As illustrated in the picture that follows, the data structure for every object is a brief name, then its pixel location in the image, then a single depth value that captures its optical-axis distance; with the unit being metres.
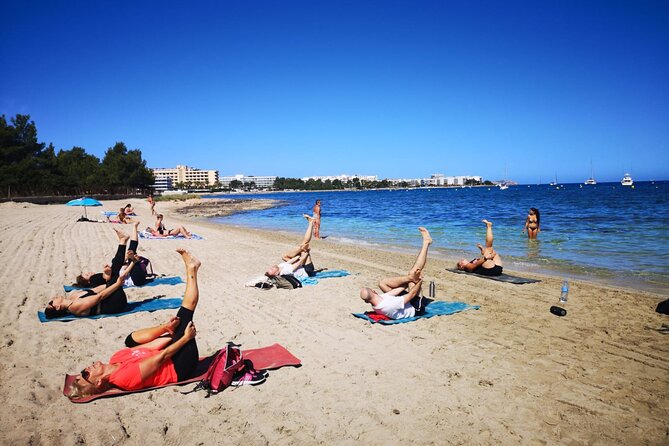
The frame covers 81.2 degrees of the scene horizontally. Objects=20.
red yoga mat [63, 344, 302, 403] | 3.85
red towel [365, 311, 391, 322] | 6.06
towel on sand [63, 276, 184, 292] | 8.46
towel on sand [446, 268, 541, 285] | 8.68
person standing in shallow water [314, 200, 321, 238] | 16.62
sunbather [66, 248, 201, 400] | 3.80
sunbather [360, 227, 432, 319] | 6.01
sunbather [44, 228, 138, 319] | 5.92
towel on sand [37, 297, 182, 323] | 5.91
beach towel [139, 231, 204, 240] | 15.90
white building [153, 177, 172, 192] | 180.50
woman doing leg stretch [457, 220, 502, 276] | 9.28
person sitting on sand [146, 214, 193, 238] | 16.30
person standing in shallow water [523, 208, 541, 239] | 15.24
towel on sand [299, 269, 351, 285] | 8.70
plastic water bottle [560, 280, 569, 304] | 7.05
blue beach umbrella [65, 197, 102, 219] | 19.36
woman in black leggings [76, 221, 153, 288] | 7.06
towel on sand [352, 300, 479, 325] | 6.01
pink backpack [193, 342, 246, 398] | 3.98
